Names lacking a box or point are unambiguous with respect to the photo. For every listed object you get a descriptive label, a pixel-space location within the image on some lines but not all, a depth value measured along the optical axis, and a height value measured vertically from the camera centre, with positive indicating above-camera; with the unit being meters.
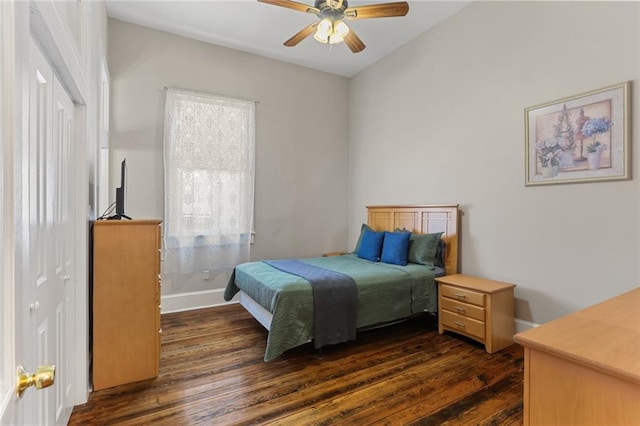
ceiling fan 2.53 +1.63
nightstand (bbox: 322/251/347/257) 4.82 -0.64
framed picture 2.38 +0.61
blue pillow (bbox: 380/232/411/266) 3.59 -0.42
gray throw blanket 2.71 -0.84
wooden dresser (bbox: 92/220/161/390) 2.21 -0.64
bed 2.62 -0.70
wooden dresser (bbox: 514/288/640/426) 0.93 -0.51
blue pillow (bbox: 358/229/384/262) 3.91 -0.42
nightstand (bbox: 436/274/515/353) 2.80 -0.91
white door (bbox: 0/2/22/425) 0.60 -0.03
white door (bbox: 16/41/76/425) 1.16 -0.14
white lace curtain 3.91 +0.34
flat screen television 2.43 +0.08
